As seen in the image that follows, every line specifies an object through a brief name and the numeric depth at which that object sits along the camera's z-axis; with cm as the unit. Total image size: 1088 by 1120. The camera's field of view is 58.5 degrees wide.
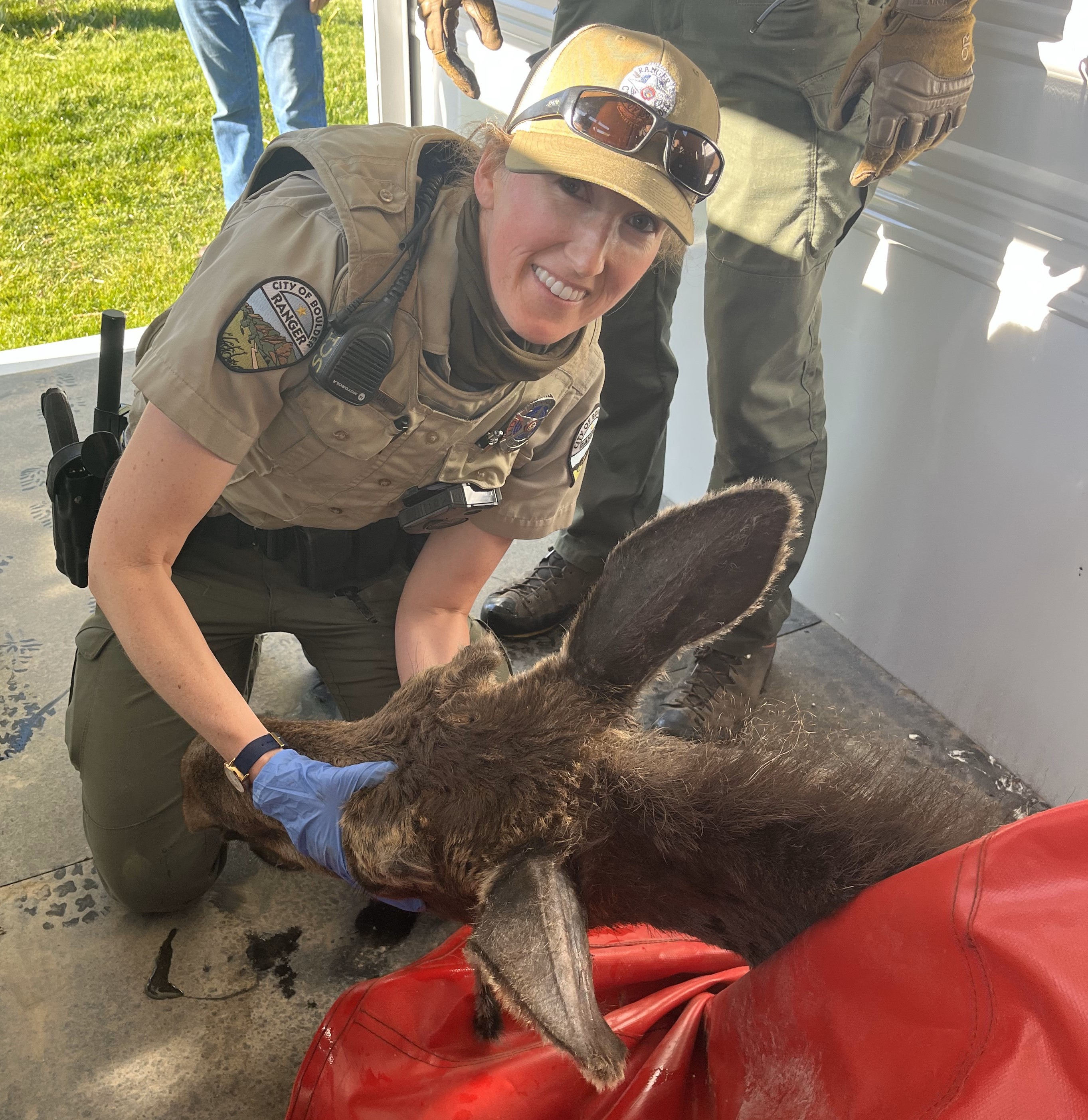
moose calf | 121
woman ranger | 163
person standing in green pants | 202
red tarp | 96
